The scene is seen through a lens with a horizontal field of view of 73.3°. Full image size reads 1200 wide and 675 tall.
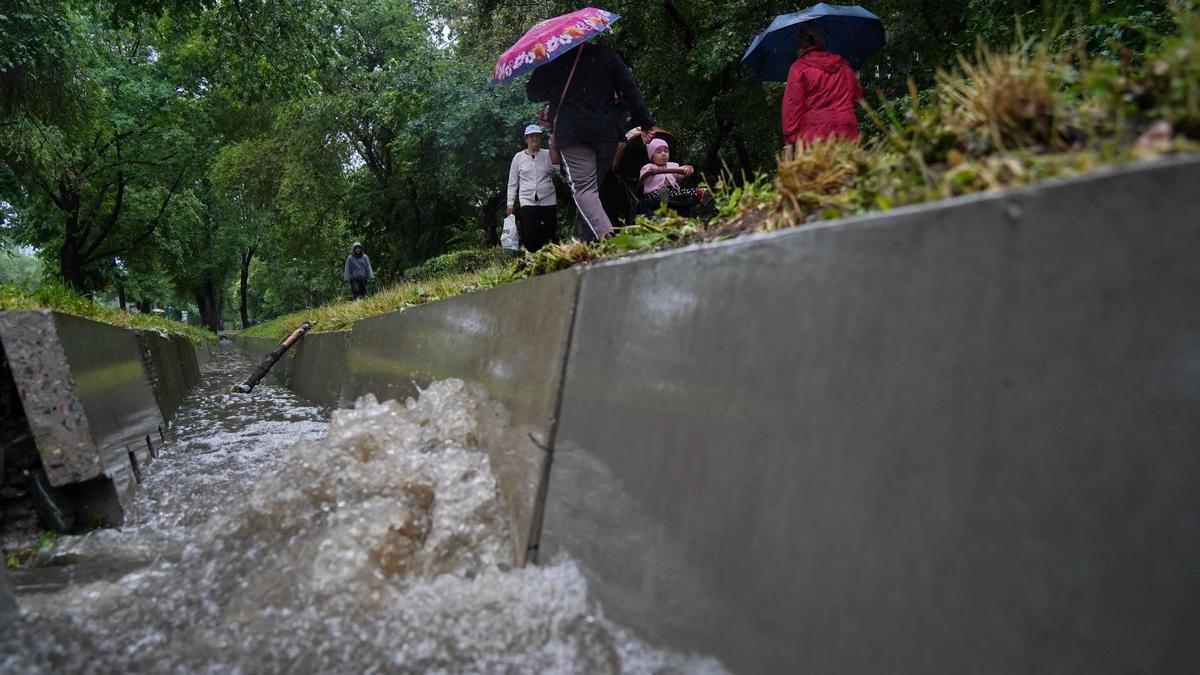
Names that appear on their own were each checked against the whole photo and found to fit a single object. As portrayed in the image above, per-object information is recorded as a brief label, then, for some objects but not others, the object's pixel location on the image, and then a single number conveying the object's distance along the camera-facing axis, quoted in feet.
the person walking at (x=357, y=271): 64.08
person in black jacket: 22.11
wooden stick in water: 42.63
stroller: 25.14
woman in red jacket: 20.62
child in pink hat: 24.59
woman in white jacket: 25.80
